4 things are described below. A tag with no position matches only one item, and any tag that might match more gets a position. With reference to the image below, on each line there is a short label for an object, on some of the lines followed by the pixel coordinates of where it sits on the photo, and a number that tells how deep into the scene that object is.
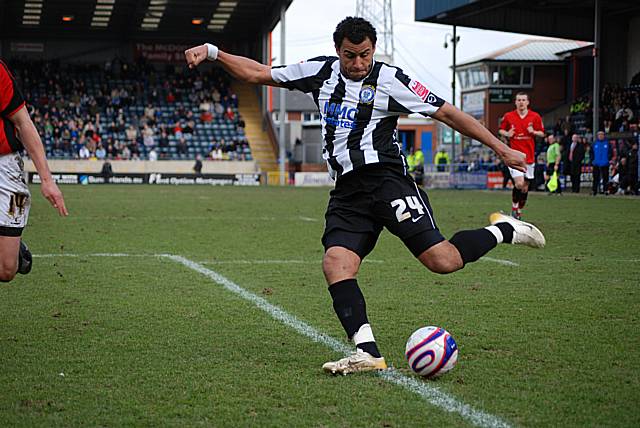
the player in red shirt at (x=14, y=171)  10.67
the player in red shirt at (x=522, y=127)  31.93
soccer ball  9.63
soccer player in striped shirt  10.37
